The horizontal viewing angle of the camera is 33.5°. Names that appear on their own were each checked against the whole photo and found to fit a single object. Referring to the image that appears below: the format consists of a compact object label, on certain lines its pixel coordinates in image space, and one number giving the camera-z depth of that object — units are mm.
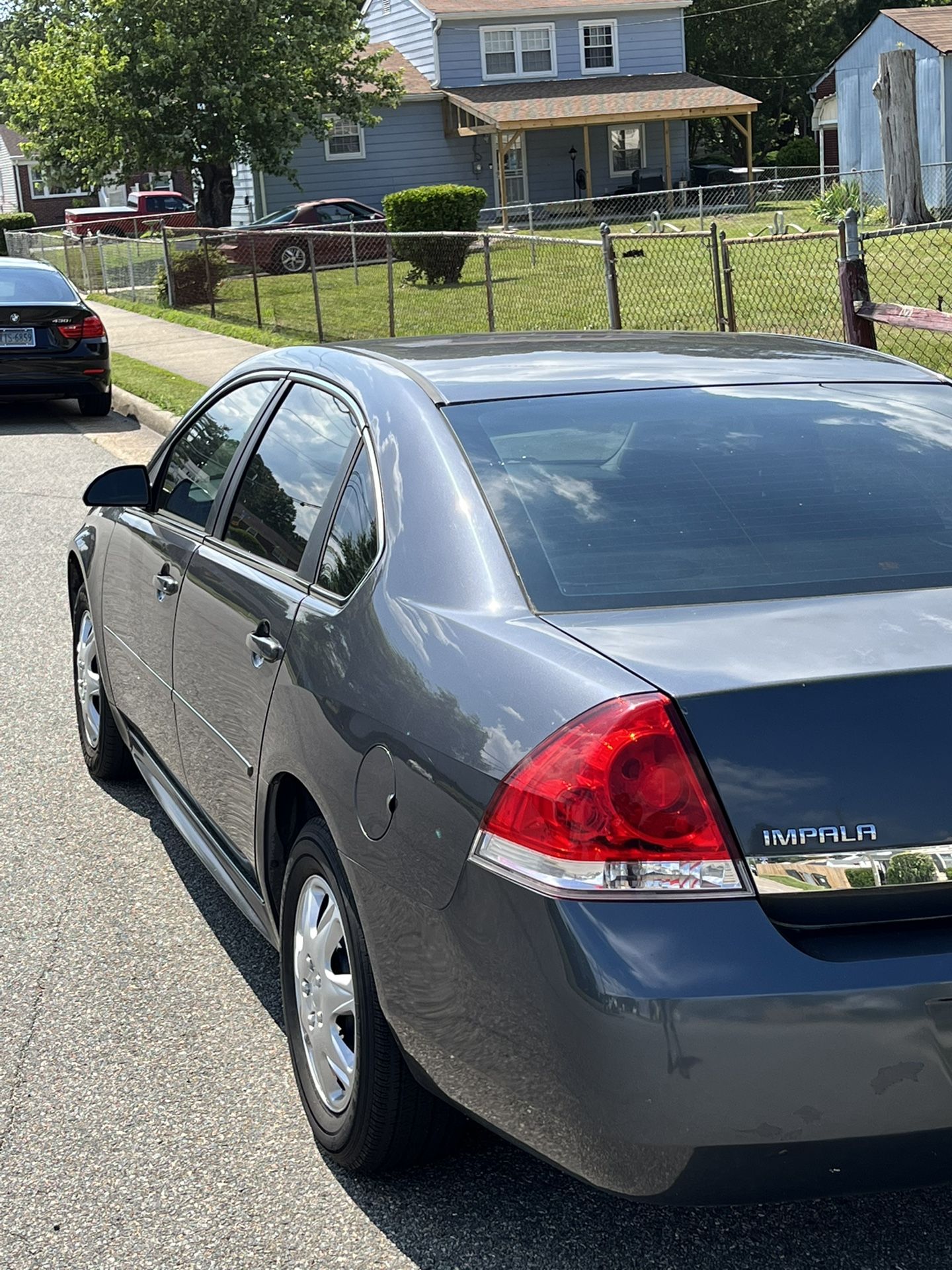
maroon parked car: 29719
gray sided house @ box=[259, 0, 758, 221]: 41906
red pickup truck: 39688
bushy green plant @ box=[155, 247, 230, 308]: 24453
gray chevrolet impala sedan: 2303
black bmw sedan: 15195
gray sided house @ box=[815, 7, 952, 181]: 36219
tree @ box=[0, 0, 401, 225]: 33344
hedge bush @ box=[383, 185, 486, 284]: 28797
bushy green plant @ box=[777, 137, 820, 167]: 54656
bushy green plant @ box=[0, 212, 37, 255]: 50000
